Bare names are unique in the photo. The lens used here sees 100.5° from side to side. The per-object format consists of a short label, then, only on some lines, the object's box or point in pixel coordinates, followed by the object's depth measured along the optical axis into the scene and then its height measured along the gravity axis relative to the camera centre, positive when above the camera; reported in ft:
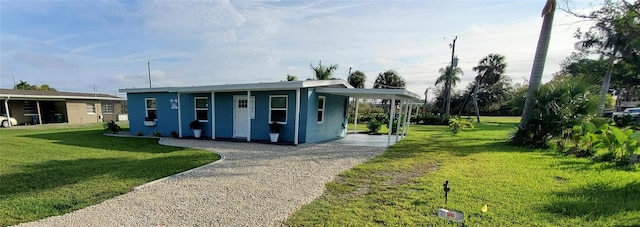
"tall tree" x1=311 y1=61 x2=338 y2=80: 85.97 +9.34
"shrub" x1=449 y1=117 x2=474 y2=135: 44.12 -3.51
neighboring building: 61.31 -5.02
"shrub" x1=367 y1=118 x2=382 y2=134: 46.18 -4.31
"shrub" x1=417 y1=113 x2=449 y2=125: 72.65 -4.23
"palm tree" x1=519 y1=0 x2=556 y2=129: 30.19 +5.85
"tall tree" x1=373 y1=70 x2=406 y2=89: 110.63 +9.23
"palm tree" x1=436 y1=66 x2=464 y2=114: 104.88 +11.38
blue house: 31.45 -1.84
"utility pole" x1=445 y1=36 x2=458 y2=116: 73.41 +14.98
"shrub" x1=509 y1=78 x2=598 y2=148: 27.30 +0.12
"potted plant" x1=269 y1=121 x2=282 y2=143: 31.78 -4.06
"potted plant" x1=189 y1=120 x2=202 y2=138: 36.83 -4.67
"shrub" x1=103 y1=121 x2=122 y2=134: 44.09 -6.35
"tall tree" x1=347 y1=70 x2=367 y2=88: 109.81 +9.11
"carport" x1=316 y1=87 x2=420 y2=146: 28.60 +0.99
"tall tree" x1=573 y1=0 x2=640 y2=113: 27.37 +10.72
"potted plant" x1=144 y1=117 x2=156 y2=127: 41.04 -4.60
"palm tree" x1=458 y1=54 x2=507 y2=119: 109.19 +16.11
